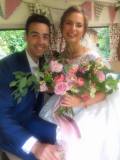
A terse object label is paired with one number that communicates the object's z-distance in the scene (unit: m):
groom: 1.71
